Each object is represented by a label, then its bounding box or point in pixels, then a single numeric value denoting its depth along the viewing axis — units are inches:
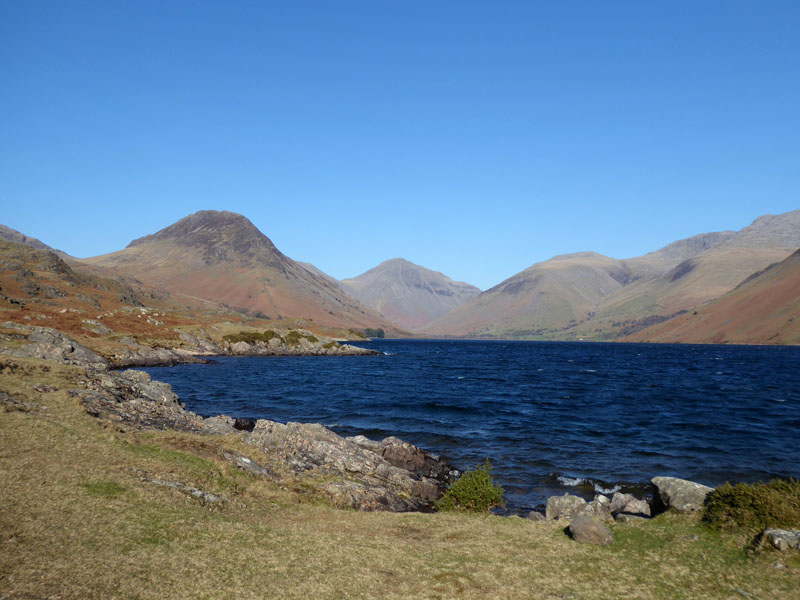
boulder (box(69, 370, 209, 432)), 1081.4
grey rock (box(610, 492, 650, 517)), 858.8
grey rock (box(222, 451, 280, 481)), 900.6
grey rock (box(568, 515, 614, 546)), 653.3
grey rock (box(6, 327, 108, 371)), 1825.8
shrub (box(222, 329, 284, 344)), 5209.2
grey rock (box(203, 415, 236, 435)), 1225.3
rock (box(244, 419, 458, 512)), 935.0
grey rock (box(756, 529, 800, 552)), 553.9
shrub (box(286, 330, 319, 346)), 6011.3
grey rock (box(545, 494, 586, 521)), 858.8
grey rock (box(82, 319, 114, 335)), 3383.1
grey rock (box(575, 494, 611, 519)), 851.9
